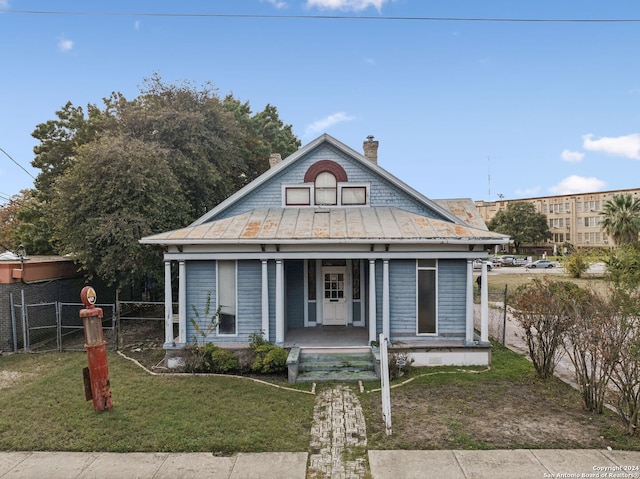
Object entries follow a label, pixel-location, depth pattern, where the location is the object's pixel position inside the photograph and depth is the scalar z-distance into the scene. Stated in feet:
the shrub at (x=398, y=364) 31.99
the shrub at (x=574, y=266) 111.14
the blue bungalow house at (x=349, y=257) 34.99
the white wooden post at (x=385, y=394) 21.97
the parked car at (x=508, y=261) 182.13
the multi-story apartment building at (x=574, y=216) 226.79
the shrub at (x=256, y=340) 34.53
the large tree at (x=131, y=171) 45.42
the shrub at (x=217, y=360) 33.32
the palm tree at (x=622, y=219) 128.06
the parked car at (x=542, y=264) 158.94
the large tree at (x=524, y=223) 222.28
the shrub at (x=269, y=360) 32.48
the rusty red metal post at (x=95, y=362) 24.62
